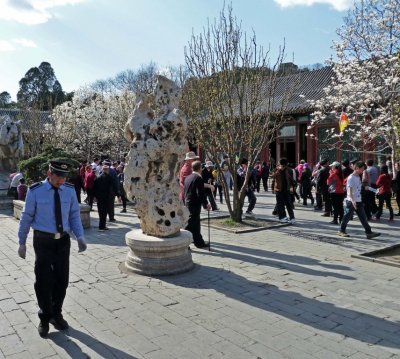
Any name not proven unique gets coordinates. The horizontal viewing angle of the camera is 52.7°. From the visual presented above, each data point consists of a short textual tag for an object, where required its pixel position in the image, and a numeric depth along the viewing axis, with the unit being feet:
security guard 14.30
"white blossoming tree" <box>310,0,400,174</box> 51.08
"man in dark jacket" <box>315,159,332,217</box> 40.55
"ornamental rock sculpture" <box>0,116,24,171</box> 54.19
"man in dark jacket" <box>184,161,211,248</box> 26.84
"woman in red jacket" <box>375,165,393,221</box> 37.88
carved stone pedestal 20.88
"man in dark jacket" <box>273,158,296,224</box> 36.37
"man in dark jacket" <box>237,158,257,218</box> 41.47
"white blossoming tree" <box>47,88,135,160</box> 108.27
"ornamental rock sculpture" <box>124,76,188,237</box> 21.79
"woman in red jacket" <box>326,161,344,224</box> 34.65
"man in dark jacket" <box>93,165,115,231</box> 34.09
